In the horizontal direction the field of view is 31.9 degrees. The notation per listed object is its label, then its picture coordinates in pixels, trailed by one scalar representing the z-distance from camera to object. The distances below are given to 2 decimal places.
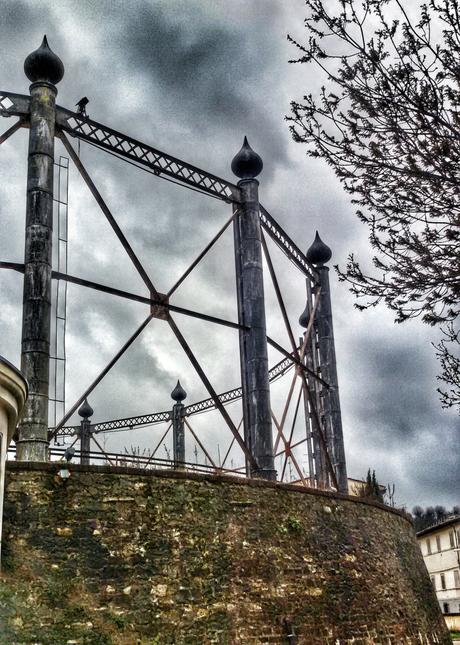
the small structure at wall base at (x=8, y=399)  8.39
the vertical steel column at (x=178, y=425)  30.30
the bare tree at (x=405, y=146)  6.23
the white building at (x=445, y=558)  41.66
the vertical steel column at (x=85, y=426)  29.39
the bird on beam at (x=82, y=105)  15.19
